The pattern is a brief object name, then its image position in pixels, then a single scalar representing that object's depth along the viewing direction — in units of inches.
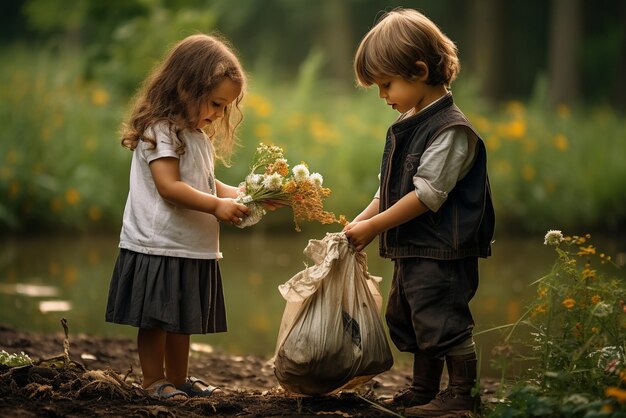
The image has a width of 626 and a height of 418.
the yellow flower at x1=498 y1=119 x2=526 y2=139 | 468.8
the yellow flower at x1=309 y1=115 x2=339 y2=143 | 454.3
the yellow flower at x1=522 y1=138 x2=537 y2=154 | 464.8
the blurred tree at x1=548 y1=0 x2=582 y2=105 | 772.6
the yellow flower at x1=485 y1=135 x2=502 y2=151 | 463.2
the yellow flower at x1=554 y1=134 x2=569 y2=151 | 468.1
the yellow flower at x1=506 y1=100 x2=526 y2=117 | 517.6
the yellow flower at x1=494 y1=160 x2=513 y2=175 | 448.8
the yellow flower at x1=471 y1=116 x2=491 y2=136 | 480.4
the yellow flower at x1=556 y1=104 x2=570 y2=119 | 517.0
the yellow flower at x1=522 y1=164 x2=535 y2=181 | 450.9
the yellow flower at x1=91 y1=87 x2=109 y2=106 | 448.8
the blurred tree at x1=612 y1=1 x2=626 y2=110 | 764.0
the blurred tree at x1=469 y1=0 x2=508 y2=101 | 756.0
